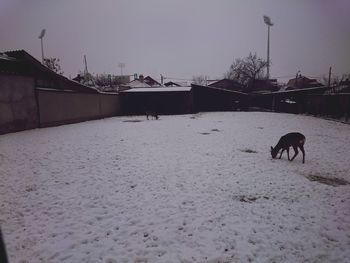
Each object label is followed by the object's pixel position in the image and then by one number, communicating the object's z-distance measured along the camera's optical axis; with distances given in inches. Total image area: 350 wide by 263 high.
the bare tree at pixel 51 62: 1747.0
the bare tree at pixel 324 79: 2476.5
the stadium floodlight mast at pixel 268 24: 1787.6
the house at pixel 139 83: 1660.9
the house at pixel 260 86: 1886.3
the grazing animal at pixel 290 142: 317.4
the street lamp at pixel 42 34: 1577.3
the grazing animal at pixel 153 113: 889.9
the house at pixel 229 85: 2153.1
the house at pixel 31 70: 536.0
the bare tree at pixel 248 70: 2513.5
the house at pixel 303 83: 1918.1
